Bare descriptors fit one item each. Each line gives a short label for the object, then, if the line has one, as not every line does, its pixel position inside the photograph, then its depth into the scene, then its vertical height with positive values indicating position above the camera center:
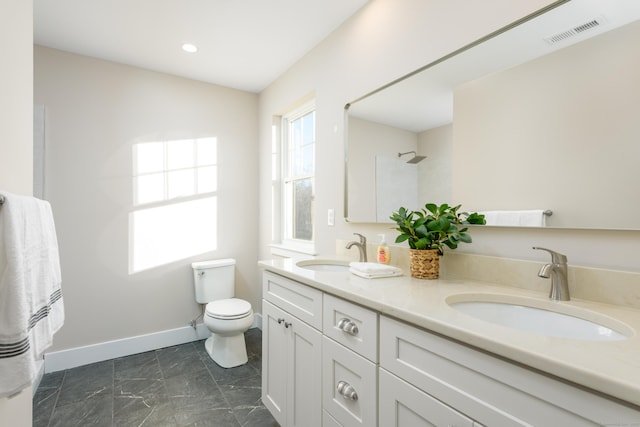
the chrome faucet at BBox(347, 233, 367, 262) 1.82 -0.21
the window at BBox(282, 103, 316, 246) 2.71 +0.34
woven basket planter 1.34 -0.23
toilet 2.32 -0.79
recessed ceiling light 2.34 +1.29
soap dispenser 1.64 -0.22
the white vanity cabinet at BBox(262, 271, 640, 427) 0.61 -0.47
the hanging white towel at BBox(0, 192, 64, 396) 0.90 -0.26
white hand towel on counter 1.38 -0.27
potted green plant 1.29 -0.10
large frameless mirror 0.94 +0.35
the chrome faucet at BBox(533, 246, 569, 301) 0.98 -0.21
